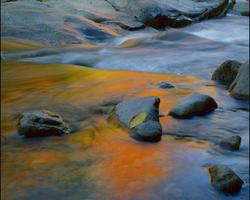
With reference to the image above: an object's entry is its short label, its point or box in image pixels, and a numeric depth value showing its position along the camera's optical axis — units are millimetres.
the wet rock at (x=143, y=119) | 4633
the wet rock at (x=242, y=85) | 6150
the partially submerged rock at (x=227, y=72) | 7094
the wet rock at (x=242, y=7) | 19725
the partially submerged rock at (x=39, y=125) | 4586
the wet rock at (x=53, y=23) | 11469
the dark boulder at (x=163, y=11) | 15078
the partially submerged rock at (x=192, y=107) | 5457
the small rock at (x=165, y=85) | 7140
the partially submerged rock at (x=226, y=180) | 3482
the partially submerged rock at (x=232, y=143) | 4444
